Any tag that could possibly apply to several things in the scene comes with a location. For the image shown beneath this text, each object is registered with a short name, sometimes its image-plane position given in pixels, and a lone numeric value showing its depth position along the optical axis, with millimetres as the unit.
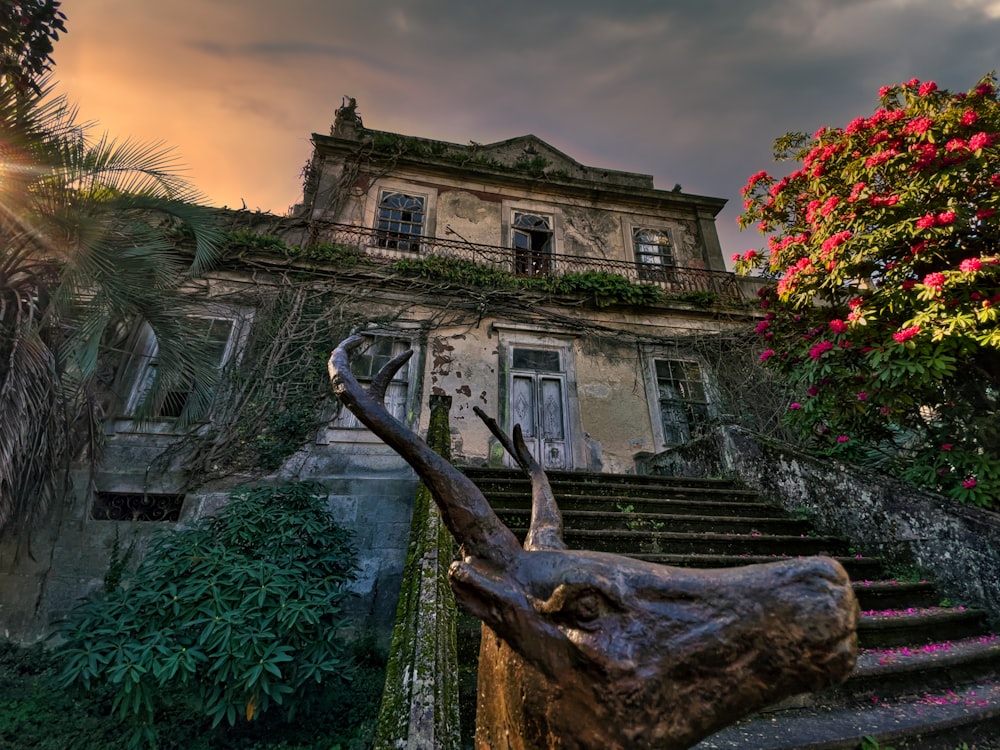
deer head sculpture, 712
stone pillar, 1616
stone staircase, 2166
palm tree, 4148
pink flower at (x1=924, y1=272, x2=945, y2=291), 3480
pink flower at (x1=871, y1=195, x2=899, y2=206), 3924
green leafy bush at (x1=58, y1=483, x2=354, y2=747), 3256
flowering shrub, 3582
